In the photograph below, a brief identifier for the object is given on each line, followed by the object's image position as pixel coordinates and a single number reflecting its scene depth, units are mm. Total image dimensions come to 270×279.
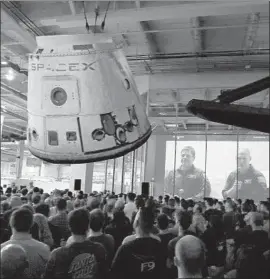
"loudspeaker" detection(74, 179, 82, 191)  10367
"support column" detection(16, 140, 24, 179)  19077
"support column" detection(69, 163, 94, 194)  13367
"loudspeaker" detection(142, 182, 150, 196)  10834
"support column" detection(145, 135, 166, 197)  16656
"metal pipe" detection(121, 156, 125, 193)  14459
